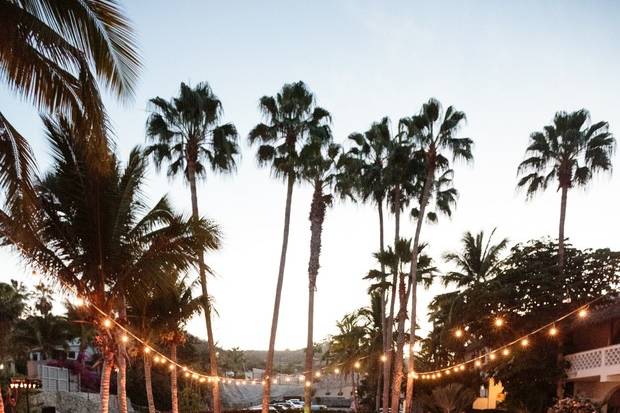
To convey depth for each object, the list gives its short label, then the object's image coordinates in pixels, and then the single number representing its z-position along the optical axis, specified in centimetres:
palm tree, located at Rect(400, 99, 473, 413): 2423
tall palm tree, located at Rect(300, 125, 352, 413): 2475
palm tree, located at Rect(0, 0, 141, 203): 589
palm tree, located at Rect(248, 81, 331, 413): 2505
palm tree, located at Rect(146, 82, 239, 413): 2303
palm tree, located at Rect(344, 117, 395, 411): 2784
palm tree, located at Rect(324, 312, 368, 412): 3569
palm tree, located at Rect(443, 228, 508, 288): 2941
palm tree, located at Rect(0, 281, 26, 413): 3164
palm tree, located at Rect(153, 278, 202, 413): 2111
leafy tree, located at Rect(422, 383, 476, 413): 2530
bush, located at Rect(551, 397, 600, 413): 1784
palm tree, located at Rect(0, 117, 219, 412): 1068
